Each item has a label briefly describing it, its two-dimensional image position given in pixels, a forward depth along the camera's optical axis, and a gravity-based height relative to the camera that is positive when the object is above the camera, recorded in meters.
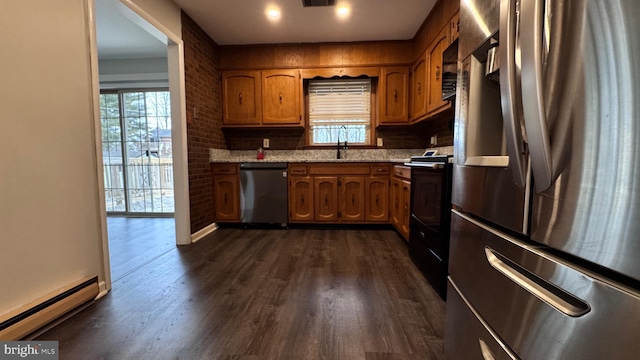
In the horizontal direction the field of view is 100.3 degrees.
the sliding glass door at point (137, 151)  4.16 +0.15
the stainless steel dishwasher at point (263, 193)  3.40 -0.42
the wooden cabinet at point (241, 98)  3.60 +0.84
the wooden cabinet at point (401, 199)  2.62 -0.42
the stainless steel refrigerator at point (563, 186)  0.40 -0.05
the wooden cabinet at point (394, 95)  3.48 +0.85
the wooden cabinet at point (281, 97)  3.56 +0.85
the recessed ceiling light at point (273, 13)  2.72 +1.53
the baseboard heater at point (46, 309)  1.24 -0.78
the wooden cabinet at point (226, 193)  3.41 -0.42
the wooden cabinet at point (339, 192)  3.35 -0.41
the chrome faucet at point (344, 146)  3.77 +0.20
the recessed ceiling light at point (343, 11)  2.70 +1.54
